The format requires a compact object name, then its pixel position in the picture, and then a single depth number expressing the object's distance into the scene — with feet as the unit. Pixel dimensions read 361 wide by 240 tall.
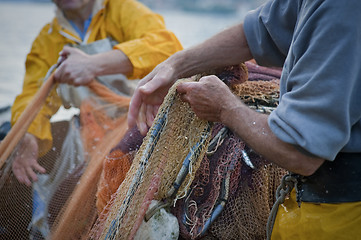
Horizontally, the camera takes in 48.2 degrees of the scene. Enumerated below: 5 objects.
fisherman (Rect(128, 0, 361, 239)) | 4.12
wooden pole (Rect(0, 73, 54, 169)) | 7.86
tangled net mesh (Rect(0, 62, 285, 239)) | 5.48
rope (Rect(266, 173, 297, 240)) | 5.18
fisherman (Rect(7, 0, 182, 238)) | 8.52
